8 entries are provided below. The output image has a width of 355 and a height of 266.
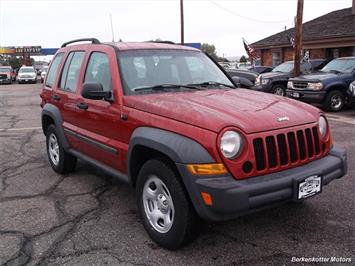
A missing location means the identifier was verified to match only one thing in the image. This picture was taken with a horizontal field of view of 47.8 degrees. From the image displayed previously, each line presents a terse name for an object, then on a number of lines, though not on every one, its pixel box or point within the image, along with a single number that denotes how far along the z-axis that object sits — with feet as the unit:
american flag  96.58
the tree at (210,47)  349.53
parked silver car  121.08
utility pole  48.86
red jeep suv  10.06
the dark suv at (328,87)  39.52
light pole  96.48
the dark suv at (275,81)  49.67
